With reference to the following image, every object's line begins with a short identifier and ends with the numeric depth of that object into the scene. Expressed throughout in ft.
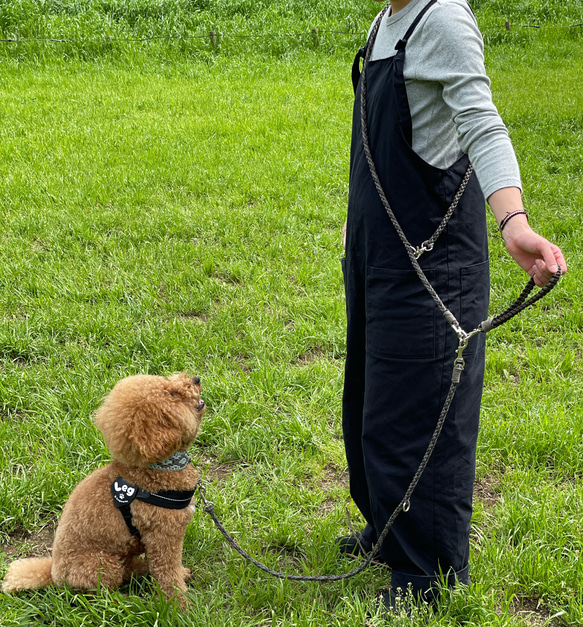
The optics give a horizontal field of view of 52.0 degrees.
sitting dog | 6.52
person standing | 5.20
